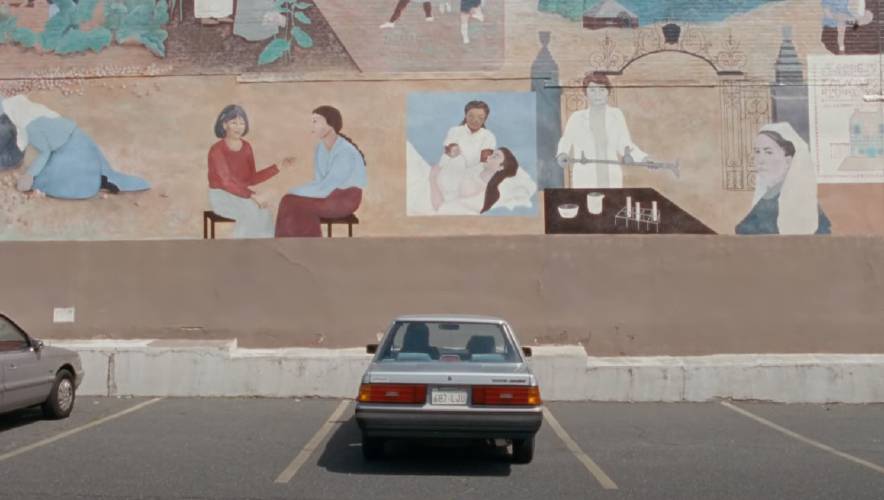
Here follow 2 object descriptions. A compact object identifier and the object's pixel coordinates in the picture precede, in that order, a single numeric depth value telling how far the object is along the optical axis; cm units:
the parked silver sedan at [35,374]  988
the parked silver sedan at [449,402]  783
